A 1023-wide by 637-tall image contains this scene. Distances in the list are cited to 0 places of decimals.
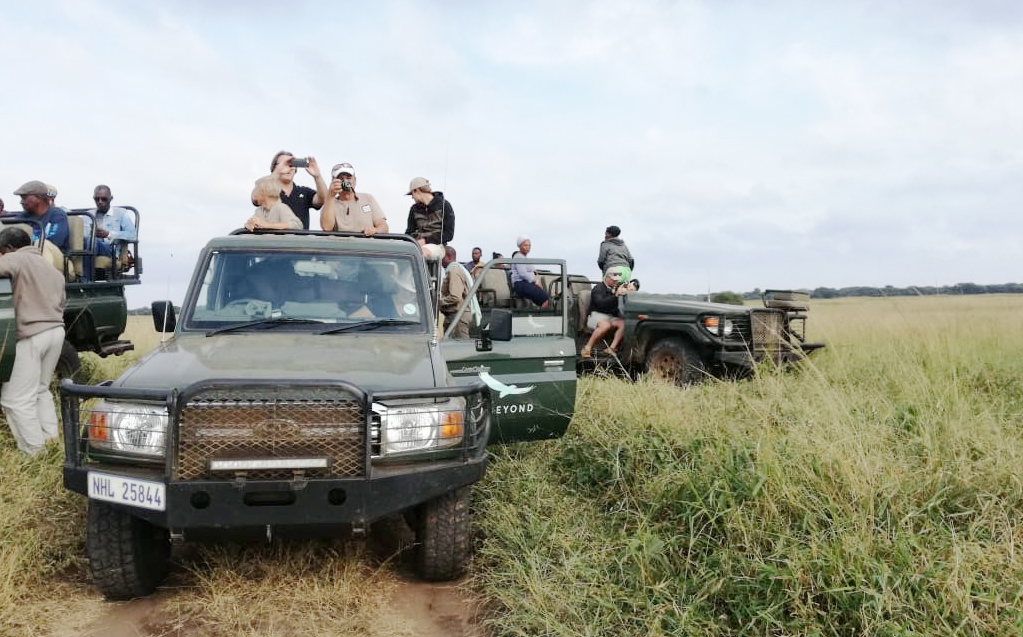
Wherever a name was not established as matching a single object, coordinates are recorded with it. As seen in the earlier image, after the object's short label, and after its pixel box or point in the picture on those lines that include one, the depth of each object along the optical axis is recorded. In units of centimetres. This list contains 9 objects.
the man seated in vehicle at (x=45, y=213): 714
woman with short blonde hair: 637
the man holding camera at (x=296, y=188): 704
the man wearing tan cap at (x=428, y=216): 748
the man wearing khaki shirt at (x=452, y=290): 736
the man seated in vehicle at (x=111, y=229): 849
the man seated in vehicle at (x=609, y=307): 940
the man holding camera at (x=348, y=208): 665
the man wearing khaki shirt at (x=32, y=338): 577
